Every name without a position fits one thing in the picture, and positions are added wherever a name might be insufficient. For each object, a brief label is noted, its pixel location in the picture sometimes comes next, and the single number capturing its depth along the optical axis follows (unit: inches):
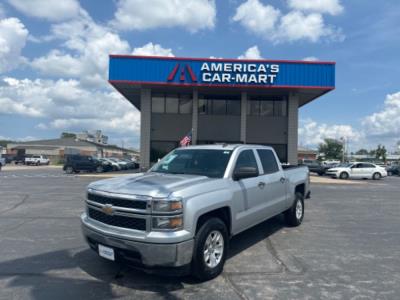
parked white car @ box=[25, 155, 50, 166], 2219.1
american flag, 891.6
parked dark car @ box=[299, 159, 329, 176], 1278.8
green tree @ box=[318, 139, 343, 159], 4215.1
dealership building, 956.6
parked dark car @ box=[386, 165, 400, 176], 1601.4
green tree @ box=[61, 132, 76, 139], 5890.8
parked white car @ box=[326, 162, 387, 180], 1130.0
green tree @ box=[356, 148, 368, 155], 7465.6
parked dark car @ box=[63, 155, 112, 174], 1230.9
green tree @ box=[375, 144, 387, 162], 3882.9
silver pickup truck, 159.6
